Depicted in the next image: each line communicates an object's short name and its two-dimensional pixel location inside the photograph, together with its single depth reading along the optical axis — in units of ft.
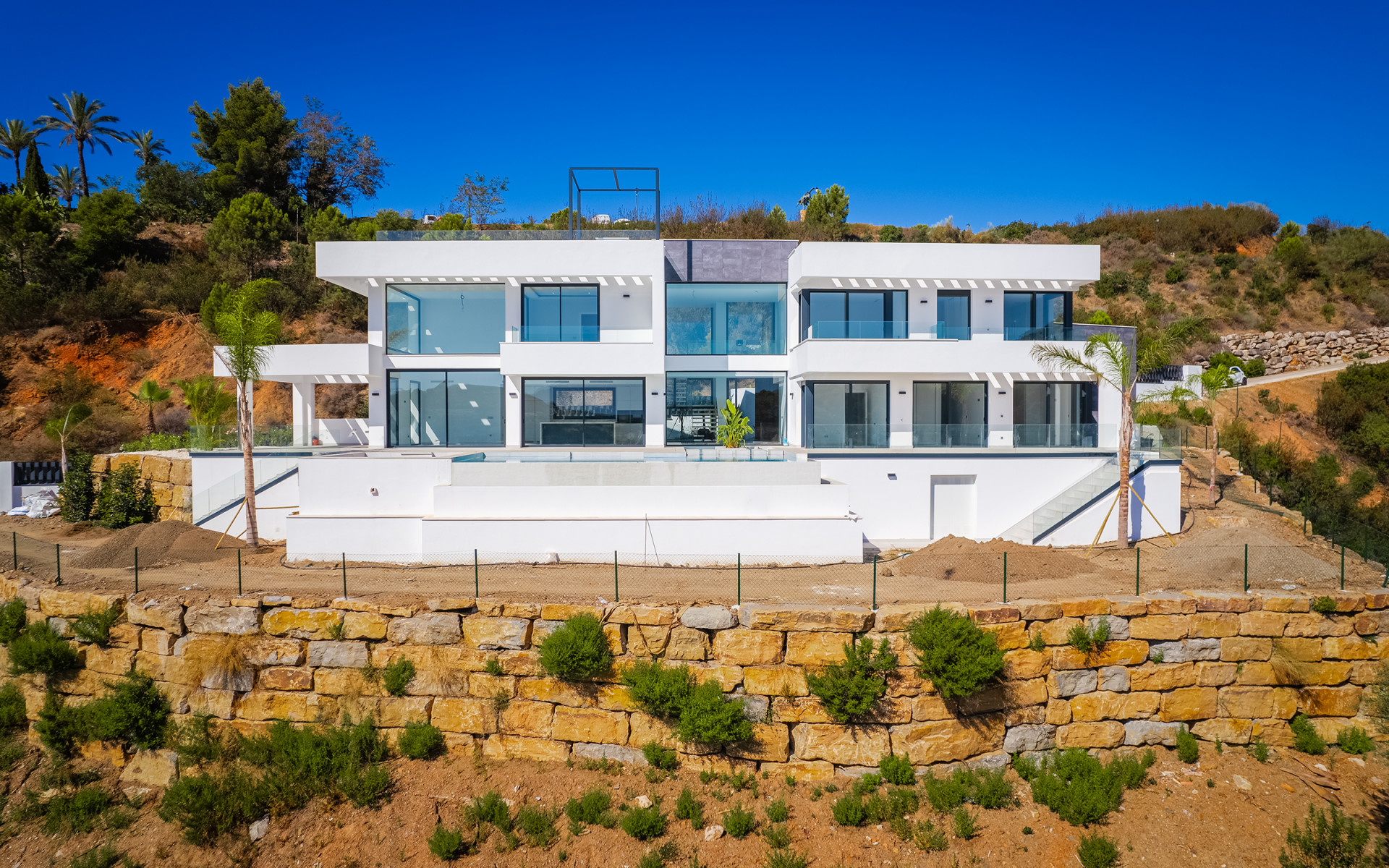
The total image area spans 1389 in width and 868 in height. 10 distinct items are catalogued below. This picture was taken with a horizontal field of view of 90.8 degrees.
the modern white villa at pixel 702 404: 48.47
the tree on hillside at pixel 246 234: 119.55
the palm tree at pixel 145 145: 147.13
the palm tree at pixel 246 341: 50.03
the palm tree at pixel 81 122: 137.49
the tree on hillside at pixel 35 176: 129.59
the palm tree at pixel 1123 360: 53.36
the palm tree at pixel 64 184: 139.64
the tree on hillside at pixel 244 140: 128.26
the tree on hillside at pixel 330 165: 139.74
